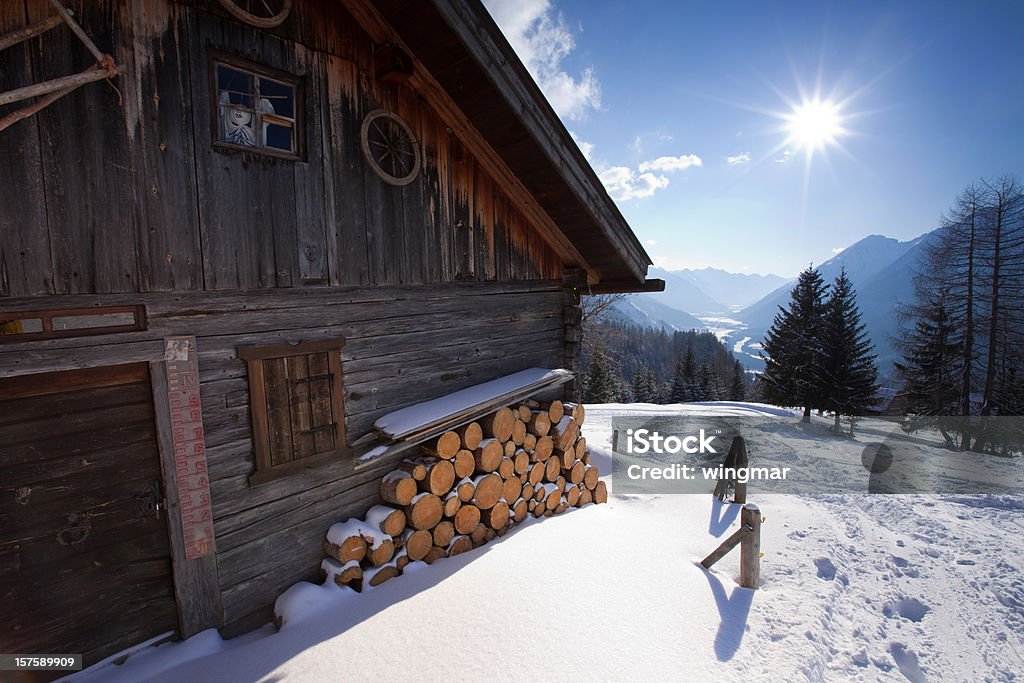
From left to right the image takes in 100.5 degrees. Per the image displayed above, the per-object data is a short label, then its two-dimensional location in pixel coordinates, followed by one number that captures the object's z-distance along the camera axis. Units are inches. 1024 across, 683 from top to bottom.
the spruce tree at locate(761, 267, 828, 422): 941.8
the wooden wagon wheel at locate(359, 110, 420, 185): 172.7
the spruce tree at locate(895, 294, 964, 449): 670.5
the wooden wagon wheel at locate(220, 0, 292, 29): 137.0
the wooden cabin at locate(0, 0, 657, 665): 111.6
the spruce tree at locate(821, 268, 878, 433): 892.0
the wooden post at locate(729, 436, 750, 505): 314.3
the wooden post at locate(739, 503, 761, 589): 185.9
